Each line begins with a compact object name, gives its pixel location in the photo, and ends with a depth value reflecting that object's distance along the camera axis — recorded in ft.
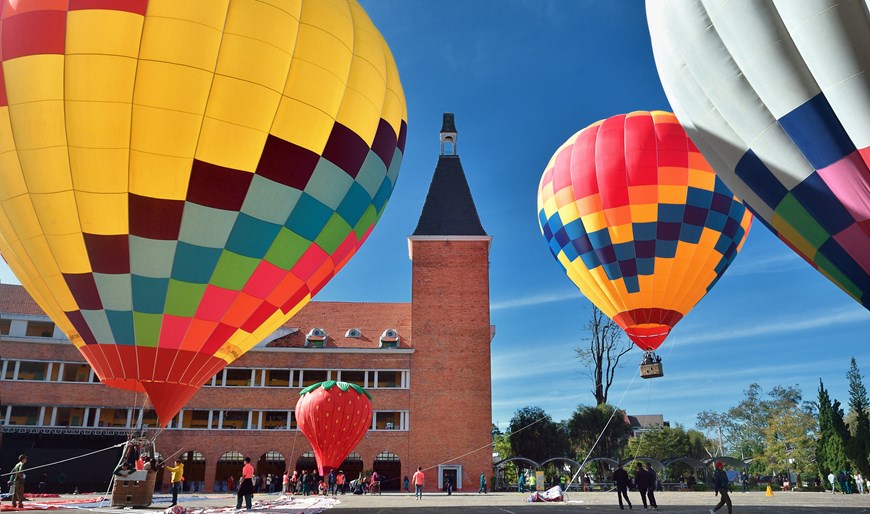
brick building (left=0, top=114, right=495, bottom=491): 107.34
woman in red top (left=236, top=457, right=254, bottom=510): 43.68
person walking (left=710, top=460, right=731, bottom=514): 39.93
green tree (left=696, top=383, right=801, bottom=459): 207.31
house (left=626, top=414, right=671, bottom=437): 388.04
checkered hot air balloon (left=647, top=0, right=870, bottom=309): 23.02
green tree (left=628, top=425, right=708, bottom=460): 177.88
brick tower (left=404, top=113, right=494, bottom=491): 109.91
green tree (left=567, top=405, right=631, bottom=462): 138.92
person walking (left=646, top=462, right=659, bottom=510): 44.82
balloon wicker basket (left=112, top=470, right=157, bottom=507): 41.89
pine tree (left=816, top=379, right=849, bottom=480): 101.45
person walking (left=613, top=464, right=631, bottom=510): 46.73
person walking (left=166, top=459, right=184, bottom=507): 51.26
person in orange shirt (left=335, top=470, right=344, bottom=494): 87.81
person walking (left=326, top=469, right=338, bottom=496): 92.12
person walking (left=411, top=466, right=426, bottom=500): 70.49
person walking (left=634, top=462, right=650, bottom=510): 45.01
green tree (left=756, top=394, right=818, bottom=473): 162.81
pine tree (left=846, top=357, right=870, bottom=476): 97.04
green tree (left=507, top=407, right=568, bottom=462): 136.15
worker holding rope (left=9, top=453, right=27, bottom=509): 45.46
